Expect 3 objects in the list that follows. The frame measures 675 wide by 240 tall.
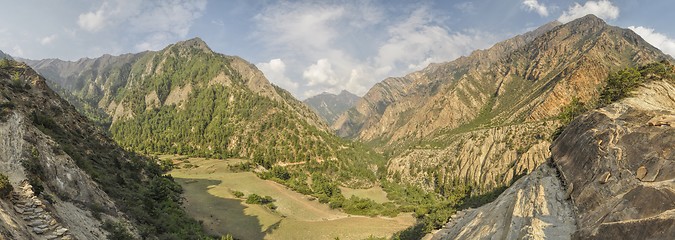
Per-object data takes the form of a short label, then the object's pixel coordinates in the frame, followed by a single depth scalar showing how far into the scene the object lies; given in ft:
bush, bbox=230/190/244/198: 238.44
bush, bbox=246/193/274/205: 228.02
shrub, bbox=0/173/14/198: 59.16
